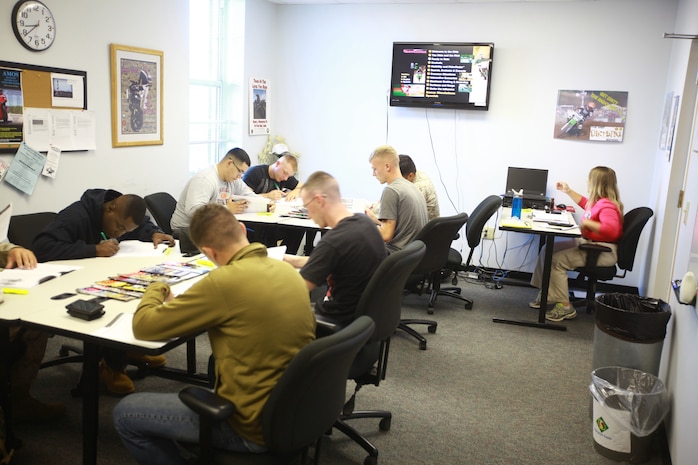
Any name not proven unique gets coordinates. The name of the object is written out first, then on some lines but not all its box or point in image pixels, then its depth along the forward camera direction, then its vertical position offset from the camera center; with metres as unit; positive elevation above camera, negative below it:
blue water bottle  5.09 -0.54
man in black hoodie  3.00 -0.58
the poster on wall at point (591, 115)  5.73 +0.27
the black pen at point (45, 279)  2.61 -0.69
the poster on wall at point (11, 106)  3.64 +0.03
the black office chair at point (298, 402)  1.71 -0.80
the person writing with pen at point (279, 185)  5.55 -0.54
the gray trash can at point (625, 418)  2.83 -1.23
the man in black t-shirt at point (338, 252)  2.62 -0.51
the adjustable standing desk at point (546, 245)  4.64 -0.78
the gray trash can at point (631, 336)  3.05 -0.94
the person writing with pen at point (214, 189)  4.38 -0.47
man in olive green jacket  1.87 -0.65
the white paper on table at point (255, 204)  4.82 -0.60
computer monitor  5.91 -0.38
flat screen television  5.98 +0.59
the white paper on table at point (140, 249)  3.15 -0.67
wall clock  3.67 +0.53
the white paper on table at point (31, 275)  2.54 -0.69
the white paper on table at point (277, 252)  3.22 -0.67
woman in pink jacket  4.79 -0.70
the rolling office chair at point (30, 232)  3.52 -0.68
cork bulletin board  3.66 +0.13
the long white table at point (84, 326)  2.07 -0.72
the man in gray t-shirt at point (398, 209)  4.09 -0.50
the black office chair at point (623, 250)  4.73 -0.80
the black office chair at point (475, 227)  4.77 -0.70
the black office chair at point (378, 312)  2.56 -0.76
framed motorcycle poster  4.54 +0.17
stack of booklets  2.49 -0.68
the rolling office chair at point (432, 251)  3.94 -0.75
